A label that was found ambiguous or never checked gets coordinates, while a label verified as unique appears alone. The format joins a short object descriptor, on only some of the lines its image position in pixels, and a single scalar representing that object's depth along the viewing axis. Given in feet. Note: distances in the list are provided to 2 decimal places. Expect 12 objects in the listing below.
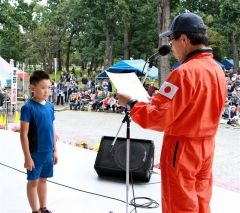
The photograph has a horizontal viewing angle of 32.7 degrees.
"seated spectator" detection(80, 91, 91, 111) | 58.29
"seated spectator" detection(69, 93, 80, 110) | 58.03
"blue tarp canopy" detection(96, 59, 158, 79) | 57.40
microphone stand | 10.64
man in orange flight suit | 7.30
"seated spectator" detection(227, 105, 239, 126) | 40.13
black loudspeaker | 14.59
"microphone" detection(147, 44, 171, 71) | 10.62
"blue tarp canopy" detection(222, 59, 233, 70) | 122.11
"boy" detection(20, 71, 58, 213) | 10.78
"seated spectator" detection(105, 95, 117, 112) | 53.98
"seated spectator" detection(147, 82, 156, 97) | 52.13
